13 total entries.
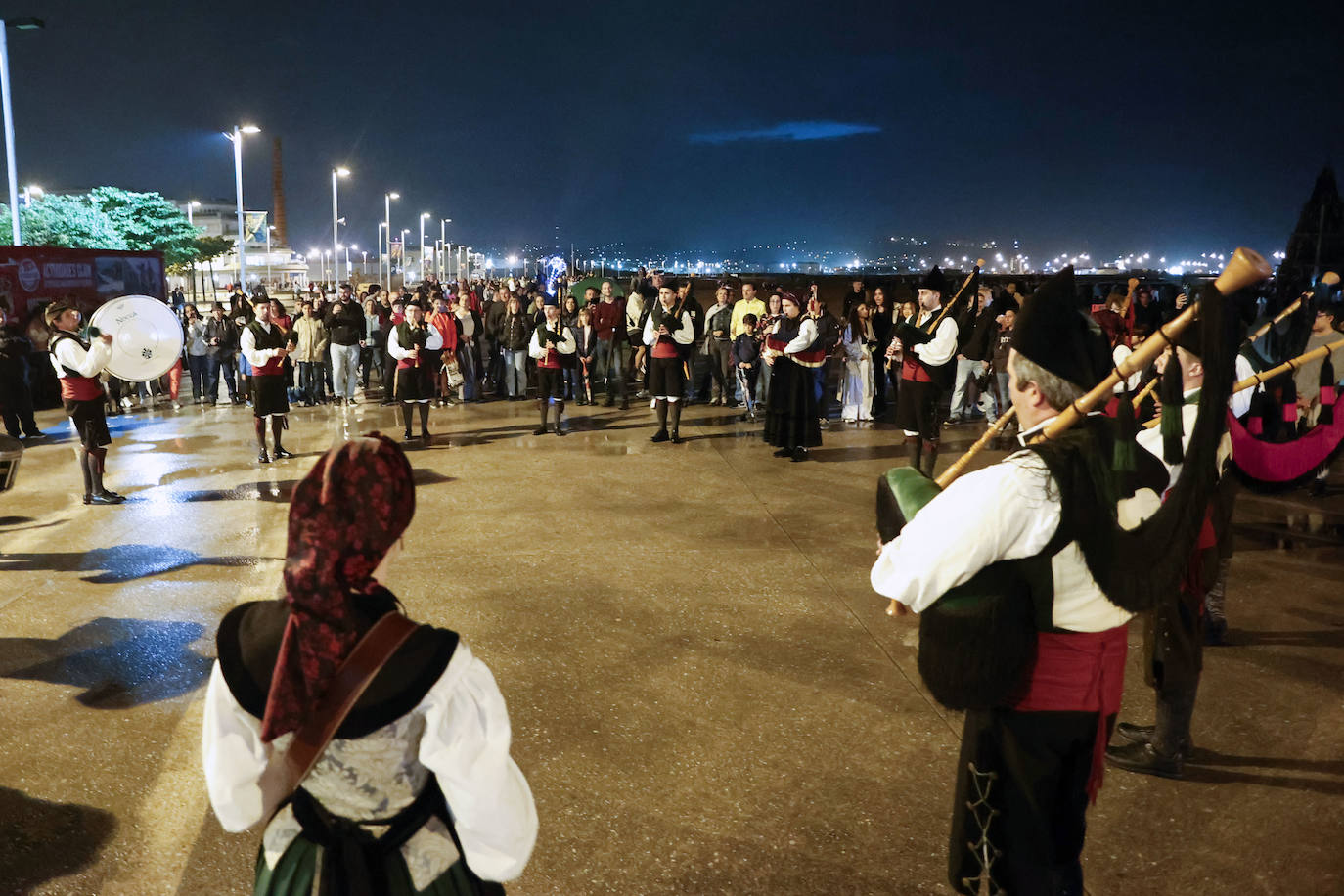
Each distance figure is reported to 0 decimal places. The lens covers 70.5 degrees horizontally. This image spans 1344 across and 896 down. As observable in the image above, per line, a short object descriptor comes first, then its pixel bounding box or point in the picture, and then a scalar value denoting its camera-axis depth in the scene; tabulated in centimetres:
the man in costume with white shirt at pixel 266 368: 1014
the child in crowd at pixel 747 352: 1309
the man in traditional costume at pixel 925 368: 857
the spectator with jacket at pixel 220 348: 1507
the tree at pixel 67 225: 5034
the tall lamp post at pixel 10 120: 1866
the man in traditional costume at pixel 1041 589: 227
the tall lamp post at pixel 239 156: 2685
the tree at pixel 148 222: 5597
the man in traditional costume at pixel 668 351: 1166
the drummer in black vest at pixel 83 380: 804
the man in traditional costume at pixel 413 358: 1155
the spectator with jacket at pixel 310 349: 1505
